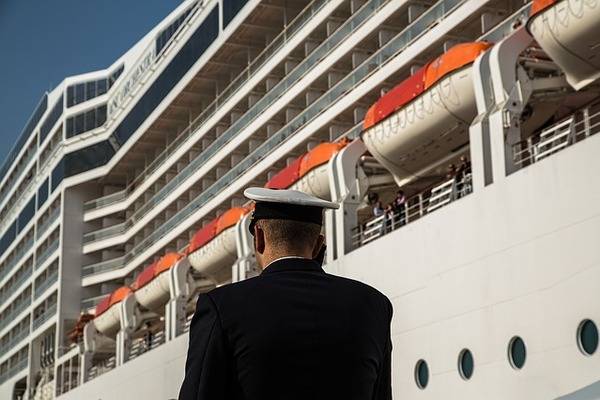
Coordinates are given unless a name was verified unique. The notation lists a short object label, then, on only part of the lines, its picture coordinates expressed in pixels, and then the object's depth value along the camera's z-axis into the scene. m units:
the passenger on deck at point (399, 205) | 16.27
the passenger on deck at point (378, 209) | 16.49
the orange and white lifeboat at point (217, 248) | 20.99
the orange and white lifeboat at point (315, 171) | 17.38
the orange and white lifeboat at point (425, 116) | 14.17
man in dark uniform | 2.11
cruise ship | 11.21
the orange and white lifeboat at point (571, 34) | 12.26
